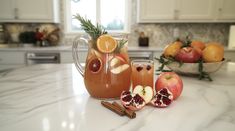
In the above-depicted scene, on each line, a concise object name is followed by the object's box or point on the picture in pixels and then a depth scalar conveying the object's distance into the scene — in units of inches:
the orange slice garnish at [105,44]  28.4
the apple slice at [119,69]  29.2
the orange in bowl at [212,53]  41.3
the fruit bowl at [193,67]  41.9
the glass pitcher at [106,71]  29.0
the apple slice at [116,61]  28.9
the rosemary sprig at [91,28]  29.0
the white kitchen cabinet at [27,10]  119.0
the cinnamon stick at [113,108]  25.5
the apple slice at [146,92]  28.0
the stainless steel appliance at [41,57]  111.7
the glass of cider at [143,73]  31.0
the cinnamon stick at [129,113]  24.5
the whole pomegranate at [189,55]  41.6
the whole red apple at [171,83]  29.5
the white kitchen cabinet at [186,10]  114.4
